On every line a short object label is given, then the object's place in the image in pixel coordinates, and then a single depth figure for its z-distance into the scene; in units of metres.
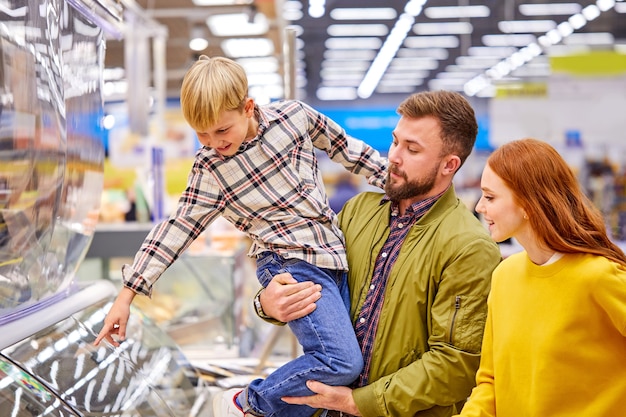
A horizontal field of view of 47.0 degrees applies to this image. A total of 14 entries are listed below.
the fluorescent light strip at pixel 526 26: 12.66
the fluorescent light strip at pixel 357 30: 12.91
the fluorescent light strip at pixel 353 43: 14.09
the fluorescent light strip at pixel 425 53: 15.38
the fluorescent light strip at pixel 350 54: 15.28
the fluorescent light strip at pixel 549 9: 11.51
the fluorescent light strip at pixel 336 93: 20.88
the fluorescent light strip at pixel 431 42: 14.10
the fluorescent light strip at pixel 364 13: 11.81
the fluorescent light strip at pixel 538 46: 12.03
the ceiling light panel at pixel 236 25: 8.68
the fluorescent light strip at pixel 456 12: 11.92
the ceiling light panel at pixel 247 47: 10.66
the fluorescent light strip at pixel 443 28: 12.94
